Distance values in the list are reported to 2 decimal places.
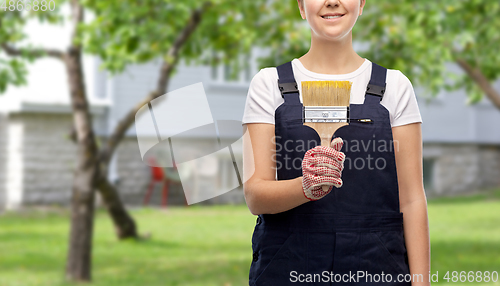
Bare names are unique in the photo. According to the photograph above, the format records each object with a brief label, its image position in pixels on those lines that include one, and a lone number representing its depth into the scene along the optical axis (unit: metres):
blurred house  13.21
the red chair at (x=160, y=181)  14.23
